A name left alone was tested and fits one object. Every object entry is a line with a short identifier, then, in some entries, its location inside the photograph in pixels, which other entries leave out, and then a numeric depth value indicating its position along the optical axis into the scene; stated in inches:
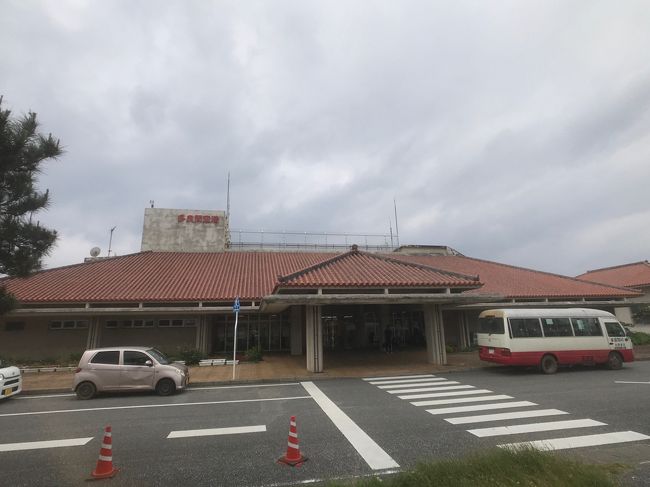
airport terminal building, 629.6
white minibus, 580.7
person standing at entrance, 931.7
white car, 460.4
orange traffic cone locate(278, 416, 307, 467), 236.7
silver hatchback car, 477.4
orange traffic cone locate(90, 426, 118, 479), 221.1
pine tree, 249.1
